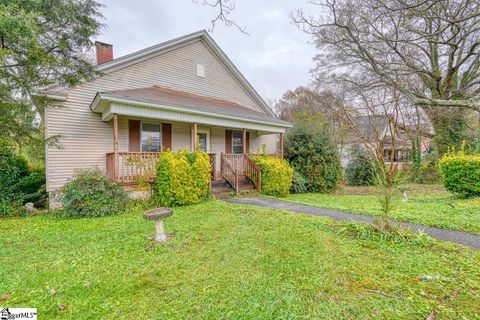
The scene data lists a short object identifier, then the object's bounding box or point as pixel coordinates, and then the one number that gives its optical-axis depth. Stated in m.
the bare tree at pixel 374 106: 14.07
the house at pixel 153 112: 8.17
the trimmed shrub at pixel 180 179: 7.67
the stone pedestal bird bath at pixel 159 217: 4.42
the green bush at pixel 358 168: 16.84
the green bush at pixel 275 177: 10.55
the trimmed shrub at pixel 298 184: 12.00
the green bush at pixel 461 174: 8.33
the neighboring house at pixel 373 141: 16.08
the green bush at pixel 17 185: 7.57
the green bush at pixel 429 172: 16.27
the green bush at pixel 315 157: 12.67
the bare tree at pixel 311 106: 18.37
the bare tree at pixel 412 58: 9.24
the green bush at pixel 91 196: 6.85
